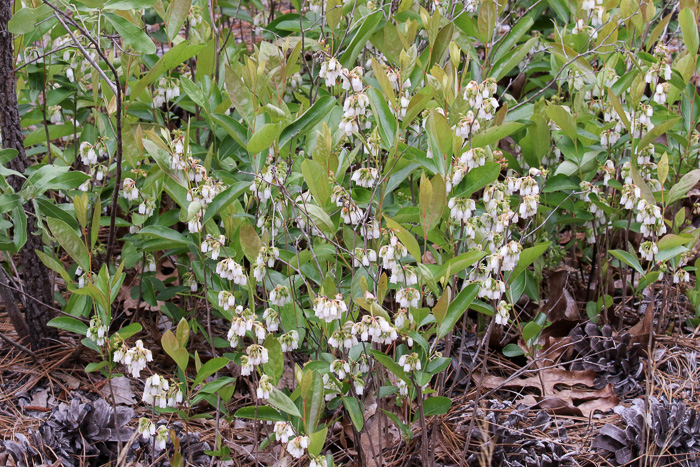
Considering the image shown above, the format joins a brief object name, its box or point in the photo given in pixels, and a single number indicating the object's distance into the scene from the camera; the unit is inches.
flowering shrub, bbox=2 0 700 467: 53.7
